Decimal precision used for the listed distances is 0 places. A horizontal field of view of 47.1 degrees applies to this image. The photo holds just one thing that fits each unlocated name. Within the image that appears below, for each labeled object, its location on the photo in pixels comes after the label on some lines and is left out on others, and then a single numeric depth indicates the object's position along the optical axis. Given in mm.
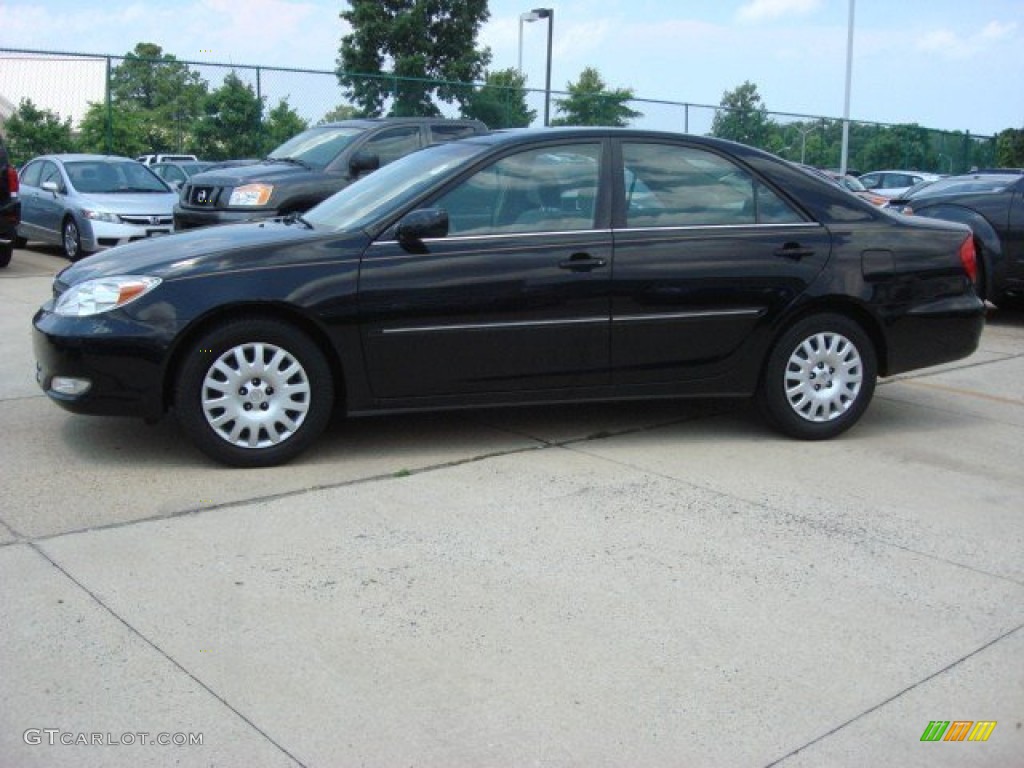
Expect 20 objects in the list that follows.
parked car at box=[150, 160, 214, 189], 25781
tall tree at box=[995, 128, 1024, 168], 41031
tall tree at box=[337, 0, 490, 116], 43375
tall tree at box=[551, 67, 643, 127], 25141
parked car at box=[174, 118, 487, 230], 11523
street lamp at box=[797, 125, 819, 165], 31766
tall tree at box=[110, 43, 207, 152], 20906
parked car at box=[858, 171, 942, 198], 28572
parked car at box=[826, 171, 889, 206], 20838
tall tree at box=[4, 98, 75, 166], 21562
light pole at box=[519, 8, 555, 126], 32919
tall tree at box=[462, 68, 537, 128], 23906
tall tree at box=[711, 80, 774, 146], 27688
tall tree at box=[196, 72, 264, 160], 20422
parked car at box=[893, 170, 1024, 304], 11125
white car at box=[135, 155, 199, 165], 31053
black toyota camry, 5441
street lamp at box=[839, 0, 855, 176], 32062
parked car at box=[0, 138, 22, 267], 13922
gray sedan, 14469
